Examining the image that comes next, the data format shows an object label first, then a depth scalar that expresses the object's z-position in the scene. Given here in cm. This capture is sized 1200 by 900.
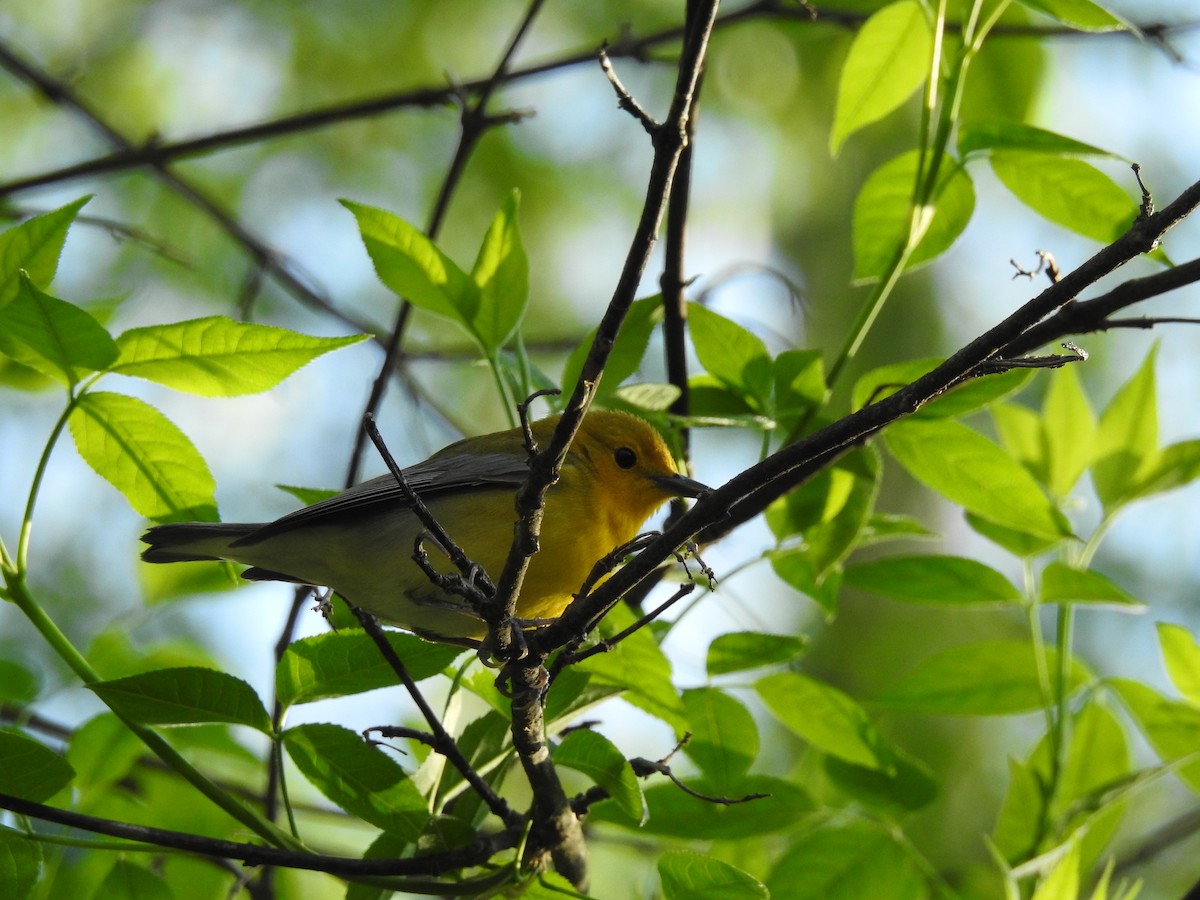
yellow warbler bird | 804
